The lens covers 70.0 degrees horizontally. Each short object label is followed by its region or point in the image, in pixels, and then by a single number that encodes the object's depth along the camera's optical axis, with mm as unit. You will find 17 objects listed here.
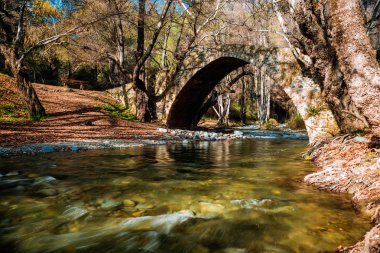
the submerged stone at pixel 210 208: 2799
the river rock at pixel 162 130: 12252
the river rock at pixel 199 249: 1989
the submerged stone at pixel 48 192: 3277
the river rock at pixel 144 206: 2902
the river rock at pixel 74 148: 7113
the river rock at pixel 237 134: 13823
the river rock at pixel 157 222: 2391
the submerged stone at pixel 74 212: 2608
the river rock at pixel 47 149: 6683
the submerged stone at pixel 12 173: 4207
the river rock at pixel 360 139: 4717
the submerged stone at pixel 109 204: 2892
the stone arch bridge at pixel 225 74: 7431
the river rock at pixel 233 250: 1979
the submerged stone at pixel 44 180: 3823
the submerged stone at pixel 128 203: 2980
